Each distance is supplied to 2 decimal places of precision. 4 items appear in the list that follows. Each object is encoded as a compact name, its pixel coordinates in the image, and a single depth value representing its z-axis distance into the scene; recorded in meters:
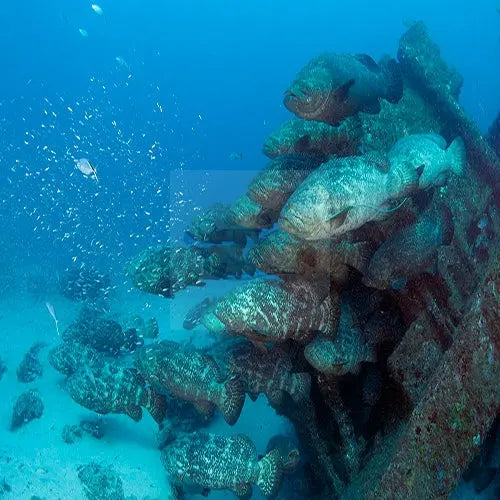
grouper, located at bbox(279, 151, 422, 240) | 3.62
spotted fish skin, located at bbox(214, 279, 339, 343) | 4.19
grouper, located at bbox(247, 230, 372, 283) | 4.24
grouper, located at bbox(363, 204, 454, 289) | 3.93
